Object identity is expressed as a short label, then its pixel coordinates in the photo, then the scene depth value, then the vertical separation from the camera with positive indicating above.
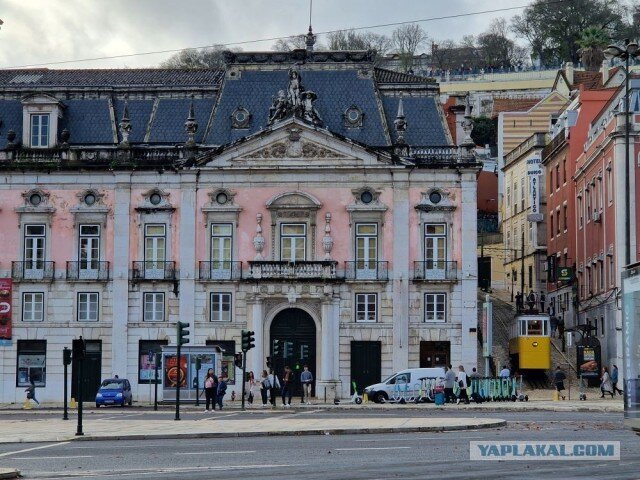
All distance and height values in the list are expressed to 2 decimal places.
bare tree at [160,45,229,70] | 151.25 +32.28
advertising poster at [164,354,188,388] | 62.38 +0.03
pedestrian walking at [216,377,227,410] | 58.86 -0.79
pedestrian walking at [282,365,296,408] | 61.86 -0.65
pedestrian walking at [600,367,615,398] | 65.19 -0.59
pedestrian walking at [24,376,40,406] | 66.39 -0.92
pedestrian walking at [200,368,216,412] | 56.56 -0.61
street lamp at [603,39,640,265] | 54.97 +11.65
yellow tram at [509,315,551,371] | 74.19 +1.36
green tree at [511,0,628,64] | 149.50 +35.53
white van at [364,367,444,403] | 64.44 -0.38
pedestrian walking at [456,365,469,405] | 61.09 -0.56
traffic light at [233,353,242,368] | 66.44 +0.50
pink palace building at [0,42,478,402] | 70.94 +5.93
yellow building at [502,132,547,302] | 99.19 +10.63
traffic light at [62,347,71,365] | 50.11 +0.48
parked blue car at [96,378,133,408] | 64.50 -0.97
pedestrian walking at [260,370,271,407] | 62.19 -0.67
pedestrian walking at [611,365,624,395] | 67.59 -0.42
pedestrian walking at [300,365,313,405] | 66.65 -0.54
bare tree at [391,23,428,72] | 175.50 +38.95
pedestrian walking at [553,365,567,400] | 64.06 -0.40
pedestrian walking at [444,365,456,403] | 59.69 -0.51
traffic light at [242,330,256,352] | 58.40 +1.19
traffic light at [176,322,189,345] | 48.97 +1.23
